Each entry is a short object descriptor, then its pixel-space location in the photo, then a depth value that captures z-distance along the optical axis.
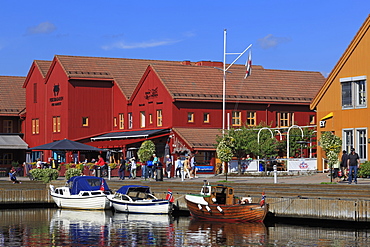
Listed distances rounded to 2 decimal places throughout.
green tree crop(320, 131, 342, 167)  42.47
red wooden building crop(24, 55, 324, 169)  66.50
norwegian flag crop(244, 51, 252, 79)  60.25
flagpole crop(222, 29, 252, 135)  60.65
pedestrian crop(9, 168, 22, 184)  52.10
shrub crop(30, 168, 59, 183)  53.28
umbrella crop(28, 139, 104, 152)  59.37
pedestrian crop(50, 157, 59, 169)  63.44
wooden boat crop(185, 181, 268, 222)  38.12
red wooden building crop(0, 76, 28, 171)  80.75
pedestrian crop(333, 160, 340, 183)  43.34
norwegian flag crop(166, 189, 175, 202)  43.42
